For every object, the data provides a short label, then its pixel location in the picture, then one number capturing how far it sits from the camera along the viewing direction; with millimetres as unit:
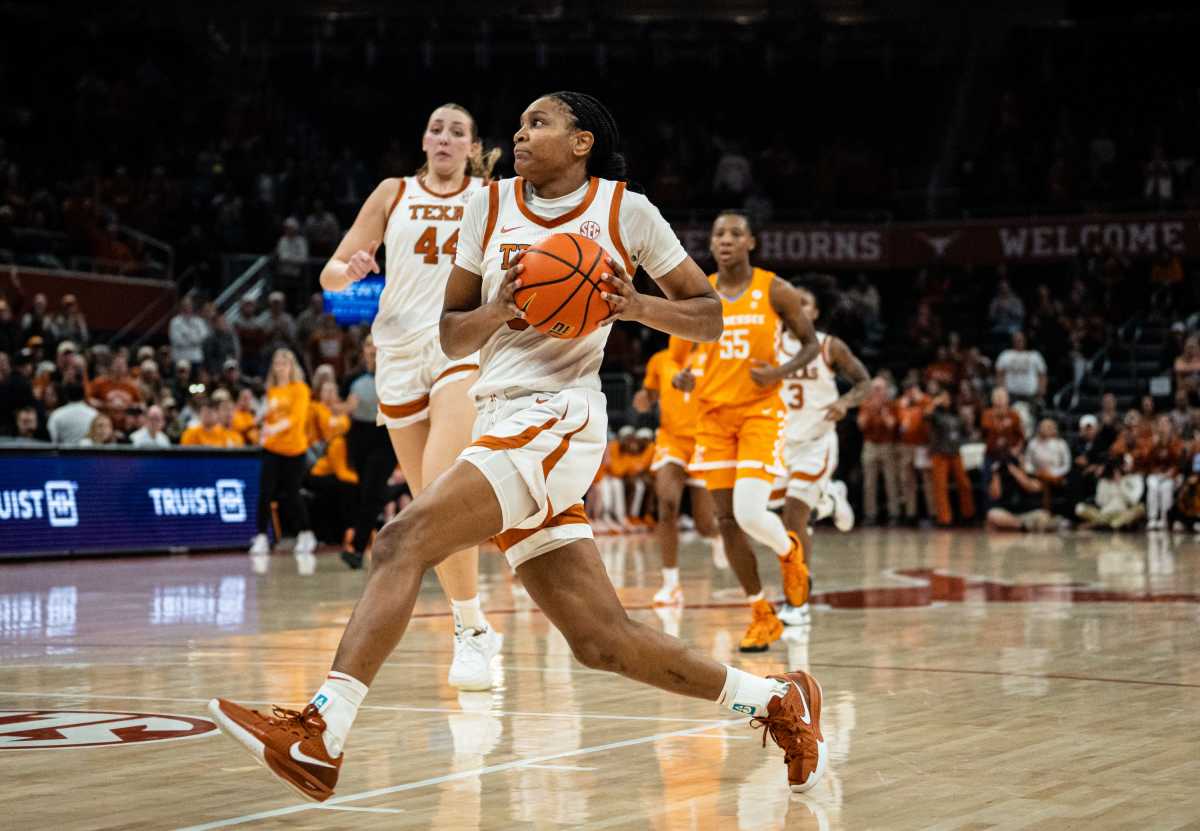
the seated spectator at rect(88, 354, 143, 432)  17344
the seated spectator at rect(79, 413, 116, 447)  15852
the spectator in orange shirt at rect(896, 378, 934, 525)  23078
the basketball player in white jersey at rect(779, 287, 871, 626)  10633
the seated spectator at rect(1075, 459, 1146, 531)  21078
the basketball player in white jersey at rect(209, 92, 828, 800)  4305
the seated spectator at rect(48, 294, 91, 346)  19672
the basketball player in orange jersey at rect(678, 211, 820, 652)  8547
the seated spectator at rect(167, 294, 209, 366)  21062
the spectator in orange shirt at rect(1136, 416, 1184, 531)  20875
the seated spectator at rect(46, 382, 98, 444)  15984
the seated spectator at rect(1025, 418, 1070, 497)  22031
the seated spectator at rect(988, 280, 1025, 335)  26484
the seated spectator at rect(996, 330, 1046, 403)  24000
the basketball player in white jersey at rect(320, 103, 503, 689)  7270
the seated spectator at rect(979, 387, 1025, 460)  22281
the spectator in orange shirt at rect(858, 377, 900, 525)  23141
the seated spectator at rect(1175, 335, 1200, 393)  22281
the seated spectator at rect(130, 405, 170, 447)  16812
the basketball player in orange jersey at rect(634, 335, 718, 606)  10898
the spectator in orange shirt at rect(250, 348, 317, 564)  15836
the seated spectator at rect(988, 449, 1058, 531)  21812
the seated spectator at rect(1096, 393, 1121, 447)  22156
